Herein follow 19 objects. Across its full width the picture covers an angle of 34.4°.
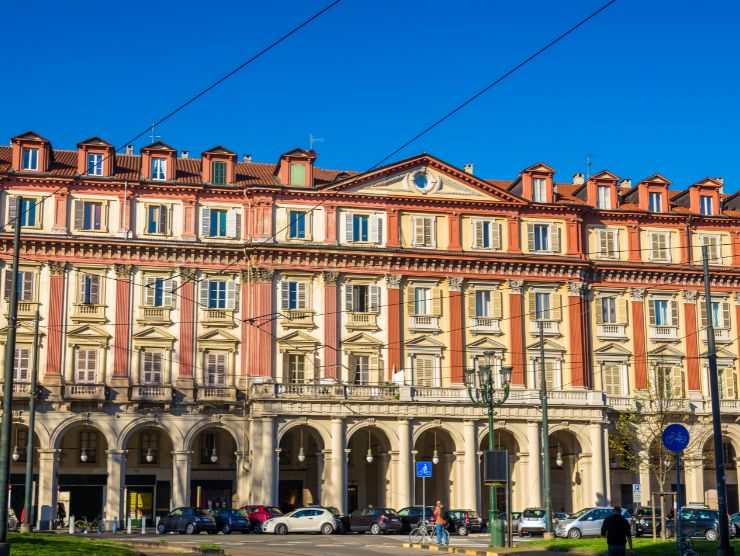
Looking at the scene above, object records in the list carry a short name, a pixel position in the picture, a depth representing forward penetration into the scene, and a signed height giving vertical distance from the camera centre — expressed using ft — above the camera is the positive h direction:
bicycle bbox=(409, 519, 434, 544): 157.17 -8.87
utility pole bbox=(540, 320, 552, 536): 168.45 +0.84
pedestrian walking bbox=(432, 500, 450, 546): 150.00 -7.21
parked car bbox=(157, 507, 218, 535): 186.29 -7.69
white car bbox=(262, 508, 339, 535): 186.29 -7.84
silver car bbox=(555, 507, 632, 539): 175.01 -7.86
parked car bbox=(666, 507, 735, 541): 165.99 -7.40
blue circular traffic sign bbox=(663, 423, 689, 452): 94.68 +2.52
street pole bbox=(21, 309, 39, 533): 168.26 +1.79
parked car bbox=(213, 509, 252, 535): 187.52 -7.75
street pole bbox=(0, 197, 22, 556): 84.43 +3.76
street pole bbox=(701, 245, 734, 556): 95.76 +1.03
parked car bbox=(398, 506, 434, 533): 193.80 -7.21
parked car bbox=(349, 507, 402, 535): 190.90 -7.99
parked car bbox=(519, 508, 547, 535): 190.19 -8.24
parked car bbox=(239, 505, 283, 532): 190.70 -6.63
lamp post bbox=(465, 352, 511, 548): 138.82 +9.35
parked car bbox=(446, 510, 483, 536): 192.30 -8.27
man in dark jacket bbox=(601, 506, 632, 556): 89.45 -4.65
